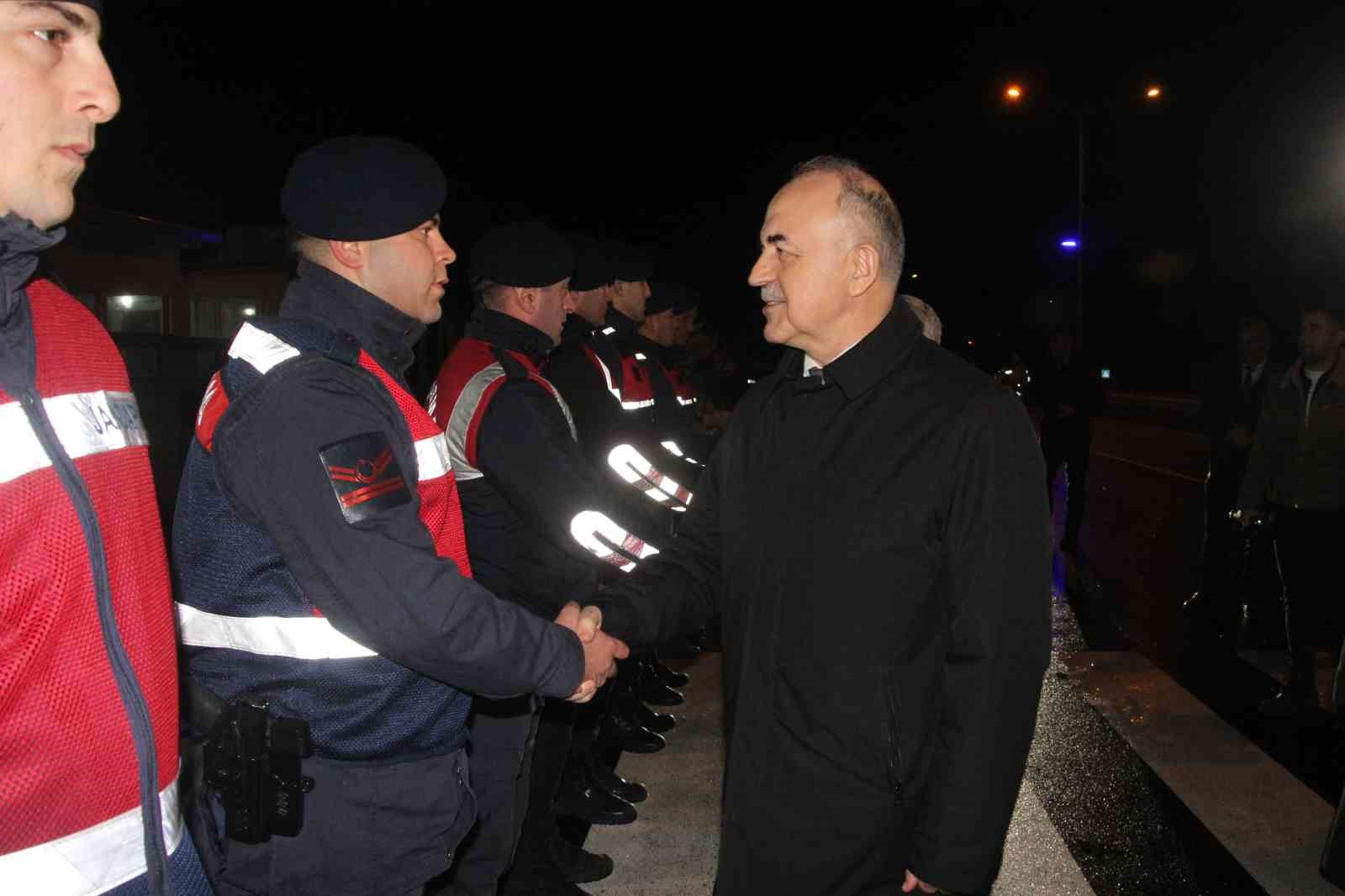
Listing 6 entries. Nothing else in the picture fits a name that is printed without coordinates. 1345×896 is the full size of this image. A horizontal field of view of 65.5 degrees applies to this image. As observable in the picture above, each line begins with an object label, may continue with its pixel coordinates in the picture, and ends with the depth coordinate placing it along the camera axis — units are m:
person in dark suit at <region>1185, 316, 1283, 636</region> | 7.64
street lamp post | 25.72
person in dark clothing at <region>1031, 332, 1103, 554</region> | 10.62
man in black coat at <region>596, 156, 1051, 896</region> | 2.08
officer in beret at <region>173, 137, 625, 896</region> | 2.05
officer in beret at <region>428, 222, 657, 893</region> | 3.37
